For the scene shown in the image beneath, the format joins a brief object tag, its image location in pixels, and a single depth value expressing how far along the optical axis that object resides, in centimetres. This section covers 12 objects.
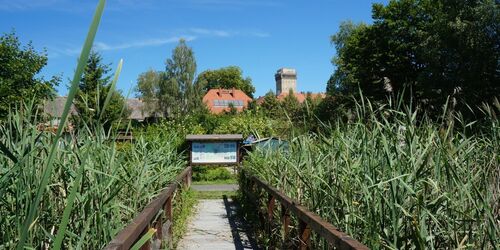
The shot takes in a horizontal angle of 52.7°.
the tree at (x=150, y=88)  5597
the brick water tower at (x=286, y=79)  15775
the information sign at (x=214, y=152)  1597
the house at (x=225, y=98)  8688
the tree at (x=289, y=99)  5886
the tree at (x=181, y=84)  5159
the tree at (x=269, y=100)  6431
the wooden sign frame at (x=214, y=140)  1580
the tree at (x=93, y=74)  2628
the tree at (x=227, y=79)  9431
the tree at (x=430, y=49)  2372
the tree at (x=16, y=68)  2181
